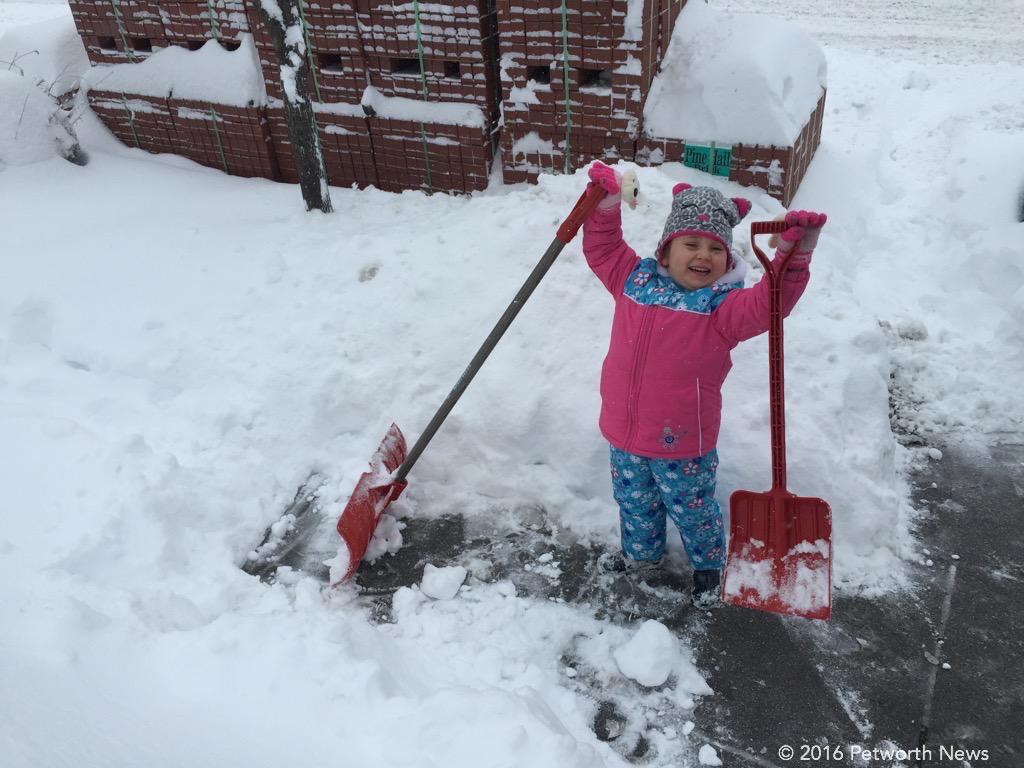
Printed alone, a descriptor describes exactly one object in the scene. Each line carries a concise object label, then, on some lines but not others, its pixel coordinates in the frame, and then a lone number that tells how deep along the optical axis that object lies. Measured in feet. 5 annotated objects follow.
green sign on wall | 16.12
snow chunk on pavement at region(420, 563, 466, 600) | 10.34
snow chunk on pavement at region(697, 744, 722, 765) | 8.40
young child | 8.43
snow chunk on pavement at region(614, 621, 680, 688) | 9.23
